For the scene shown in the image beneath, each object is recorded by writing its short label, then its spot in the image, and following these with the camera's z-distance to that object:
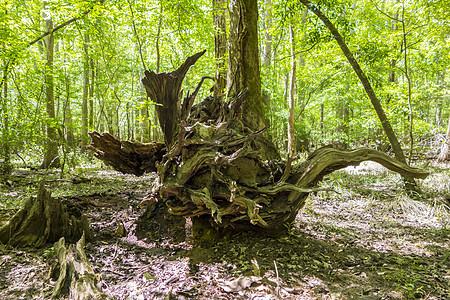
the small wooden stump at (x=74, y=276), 1.93
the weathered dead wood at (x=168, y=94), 3.72
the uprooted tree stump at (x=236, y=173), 2.86
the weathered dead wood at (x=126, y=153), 3.95
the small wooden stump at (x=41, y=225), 2.92
